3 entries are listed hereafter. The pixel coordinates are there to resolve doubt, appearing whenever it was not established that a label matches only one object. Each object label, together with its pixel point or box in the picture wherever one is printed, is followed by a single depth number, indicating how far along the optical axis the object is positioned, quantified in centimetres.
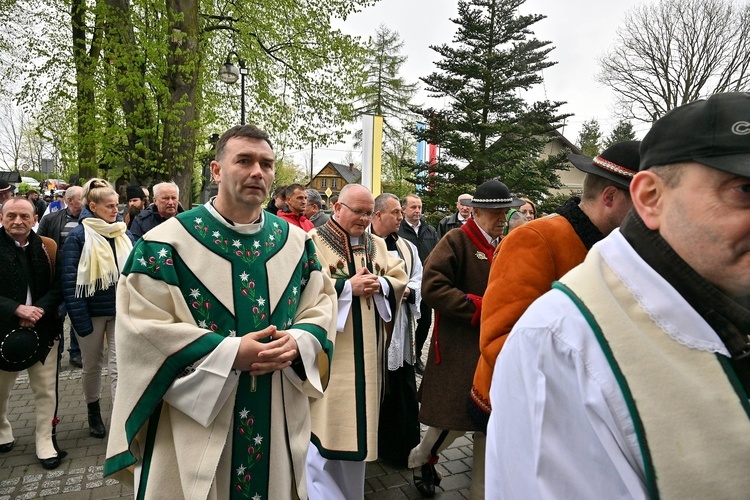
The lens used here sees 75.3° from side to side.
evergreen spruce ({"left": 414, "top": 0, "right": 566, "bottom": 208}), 2066
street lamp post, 1166
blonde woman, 414
